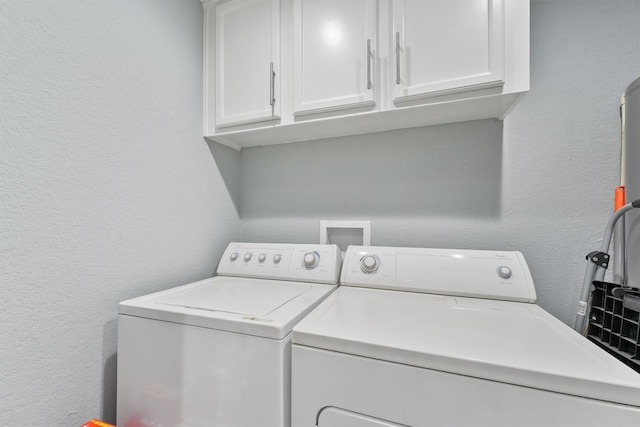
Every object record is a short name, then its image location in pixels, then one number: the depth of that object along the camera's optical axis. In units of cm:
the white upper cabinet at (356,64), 89
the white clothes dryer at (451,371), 48
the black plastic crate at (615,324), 68
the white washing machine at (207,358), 67
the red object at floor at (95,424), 80
